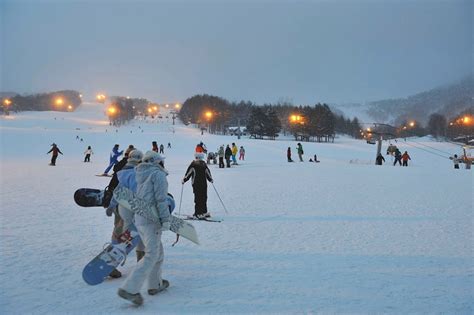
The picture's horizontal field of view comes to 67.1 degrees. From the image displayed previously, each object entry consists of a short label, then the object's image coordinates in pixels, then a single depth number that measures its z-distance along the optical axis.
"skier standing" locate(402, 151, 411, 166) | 31.44
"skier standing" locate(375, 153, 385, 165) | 32.44
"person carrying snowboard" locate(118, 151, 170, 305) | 4.45
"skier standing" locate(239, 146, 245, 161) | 34.19
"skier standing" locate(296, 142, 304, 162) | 32.63
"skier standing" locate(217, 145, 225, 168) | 25.08
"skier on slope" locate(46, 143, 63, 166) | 24.56
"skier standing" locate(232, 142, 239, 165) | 28.05
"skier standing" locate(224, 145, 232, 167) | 25.57
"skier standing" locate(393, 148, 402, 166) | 33.22
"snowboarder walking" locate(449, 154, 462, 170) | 30.33
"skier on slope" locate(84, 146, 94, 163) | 28.36
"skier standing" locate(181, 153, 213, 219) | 9.21
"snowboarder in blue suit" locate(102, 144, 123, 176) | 18.05
